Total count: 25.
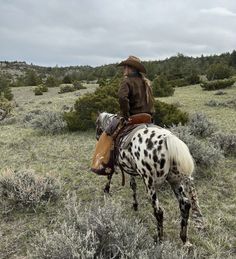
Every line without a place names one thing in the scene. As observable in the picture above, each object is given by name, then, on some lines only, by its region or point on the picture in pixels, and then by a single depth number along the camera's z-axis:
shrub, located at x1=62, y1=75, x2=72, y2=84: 39.78
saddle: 5.77
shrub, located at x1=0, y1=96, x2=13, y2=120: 16.99
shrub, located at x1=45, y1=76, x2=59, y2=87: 34.62
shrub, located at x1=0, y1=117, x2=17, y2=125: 15.29
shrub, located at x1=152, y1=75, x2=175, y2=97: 21.05
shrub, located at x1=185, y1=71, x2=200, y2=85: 28.88
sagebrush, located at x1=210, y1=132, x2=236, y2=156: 9.30
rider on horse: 5.70
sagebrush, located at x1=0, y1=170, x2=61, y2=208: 6.26
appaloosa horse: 4.78
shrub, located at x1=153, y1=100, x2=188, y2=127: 11.45
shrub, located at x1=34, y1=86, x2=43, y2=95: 28.25
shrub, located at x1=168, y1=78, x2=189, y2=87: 28.34
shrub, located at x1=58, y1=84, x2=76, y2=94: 28.36
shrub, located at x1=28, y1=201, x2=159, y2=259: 4.09
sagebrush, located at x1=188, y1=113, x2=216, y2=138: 10.83
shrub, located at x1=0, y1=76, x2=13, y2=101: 26.10
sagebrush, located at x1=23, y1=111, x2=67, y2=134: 12.46
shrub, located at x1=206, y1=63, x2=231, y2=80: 29.52
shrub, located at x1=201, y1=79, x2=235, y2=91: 23.33
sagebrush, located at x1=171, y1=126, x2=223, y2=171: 7.96
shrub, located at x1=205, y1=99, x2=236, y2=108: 16.57
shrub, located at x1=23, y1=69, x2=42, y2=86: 38.66
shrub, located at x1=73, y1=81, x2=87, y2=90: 29.59
